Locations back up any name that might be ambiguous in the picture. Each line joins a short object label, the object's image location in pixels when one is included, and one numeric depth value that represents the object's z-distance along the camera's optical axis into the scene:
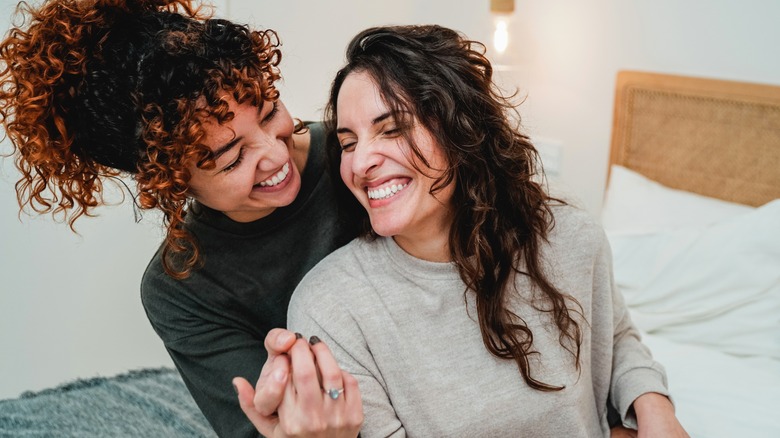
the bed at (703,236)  1.70
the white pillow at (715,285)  1.83
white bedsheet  1.53
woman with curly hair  1.17
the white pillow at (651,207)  2.16
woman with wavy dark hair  1.18
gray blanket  1.55
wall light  2.58
